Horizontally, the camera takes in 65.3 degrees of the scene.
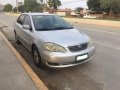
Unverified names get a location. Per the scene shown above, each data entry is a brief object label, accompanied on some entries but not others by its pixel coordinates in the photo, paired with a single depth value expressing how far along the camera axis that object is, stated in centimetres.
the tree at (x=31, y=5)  4816
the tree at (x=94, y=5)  3132
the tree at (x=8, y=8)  7210
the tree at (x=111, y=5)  2464
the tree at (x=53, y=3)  4005
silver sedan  236
